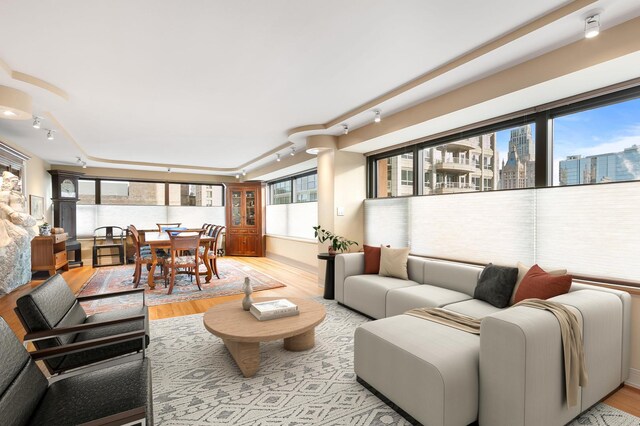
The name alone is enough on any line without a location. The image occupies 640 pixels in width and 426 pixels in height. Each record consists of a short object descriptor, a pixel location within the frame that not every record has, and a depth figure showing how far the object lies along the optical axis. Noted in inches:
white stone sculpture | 189.5
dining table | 203.6
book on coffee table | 104.0
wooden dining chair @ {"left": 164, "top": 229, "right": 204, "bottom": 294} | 196.1
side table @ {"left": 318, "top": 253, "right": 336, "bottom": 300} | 179.2
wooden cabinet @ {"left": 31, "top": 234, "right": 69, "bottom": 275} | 231.9
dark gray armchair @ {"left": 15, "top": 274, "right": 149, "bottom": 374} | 73.5
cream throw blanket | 68.6
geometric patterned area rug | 76.7
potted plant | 189.0
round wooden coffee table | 92.2
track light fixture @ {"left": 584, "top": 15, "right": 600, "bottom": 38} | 79.5
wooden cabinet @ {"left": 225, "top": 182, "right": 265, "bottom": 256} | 362.0
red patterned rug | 178.9
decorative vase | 111.7
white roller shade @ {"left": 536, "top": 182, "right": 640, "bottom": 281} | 96.6
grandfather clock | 282.7
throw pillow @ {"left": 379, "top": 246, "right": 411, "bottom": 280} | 152.1
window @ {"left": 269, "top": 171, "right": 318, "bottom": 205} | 294.2
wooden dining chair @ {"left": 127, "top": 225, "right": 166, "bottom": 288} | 207.3
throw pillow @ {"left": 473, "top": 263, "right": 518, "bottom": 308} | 107.4
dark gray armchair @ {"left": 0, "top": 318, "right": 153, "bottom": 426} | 49.2
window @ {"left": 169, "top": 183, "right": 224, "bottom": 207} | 371.6
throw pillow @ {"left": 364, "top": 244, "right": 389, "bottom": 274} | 163.5
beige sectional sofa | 64.3
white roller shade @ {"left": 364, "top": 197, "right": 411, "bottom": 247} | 183.8
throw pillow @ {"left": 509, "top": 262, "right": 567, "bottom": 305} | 106.2
